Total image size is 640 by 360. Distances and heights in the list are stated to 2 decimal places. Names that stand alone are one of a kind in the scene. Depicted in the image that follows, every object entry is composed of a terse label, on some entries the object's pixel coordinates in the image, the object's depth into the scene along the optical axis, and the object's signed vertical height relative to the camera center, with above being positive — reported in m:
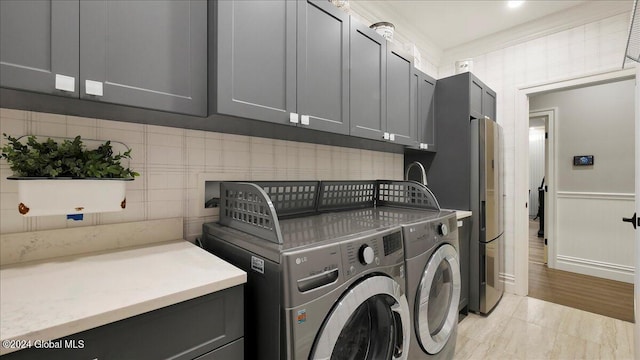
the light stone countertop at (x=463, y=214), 2.23 -0.29
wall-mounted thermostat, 3.58 +0.26
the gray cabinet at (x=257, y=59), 1.10 +0.52
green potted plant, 0.92 +0.01
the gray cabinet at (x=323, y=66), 1.39 +0.61
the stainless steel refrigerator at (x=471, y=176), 2.44 +0.03
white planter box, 0.93 -0.06
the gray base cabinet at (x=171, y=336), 0.62 -0.41
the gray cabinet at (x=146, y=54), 0.89 +0.44
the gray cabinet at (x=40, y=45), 0.77 +0.39
